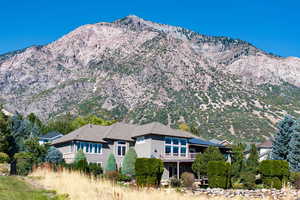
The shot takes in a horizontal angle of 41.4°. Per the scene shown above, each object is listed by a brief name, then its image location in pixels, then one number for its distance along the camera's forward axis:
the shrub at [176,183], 33.86
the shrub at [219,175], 30.39
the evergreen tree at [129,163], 42.16
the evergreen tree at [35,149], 39.53
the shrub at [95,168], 39.27
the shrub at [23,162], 33.85
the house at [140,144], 45.28
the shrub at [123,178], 36.73
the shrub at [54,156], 43.16
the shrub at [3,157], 40.46
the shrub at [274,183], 32.16
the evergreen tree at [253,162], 41.09
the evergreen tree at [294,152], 44.53
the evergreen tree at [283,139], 47.50
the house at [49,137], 63.38
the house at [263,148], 75.28
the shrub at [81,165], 35.83
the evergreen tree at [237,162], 39.97
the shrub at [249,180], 33.98
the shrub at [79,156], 43.19
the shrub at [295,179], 31.28
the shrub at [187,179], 32.87
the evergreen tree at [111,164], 44.47
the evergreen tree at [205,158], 39.34
